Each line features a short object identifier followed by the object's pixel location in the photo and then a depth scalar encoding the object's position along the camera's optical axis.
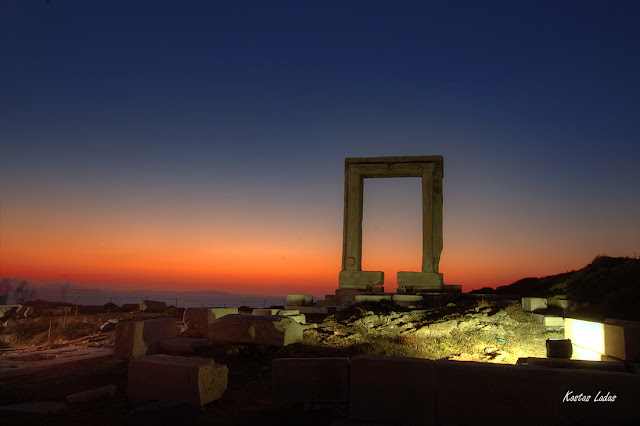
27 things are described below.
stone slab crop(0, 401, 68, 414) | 5.59
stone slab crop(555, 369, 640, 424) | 4.79
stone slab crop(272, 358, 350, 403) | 5.46
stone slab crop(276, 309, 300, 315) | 11.86
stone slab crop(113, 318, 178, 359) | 8.31
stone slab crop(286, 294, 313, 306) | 15.46
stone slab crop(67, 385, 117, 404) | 5.99
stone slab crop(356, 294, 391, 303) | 14.46
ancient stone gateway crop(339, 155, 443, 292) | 16.31
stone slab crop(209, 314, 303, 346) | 8.51
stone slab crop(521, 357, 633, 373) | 6.05
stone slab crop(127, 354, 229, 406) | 5.74
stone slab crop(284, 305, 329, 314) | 13.69
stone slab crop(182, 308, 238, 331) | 10.43
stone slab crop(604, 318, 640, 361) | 6.45
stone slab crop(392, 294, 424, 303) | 14.05
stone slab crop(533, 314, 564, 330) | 10.13
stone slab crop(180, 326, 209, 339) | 10.02
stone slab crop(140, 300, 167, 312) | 20.25
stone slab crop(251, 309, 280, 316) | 11.80
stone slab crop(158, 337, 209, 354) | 8.70
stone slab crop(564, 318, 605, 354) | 7.39
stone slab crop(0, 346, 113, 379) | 8.02
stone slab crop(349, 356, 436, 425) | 5.03
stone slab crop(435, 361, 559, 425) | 4.80
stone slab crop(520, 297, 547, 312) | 11.81
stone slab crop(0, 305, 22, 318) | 18.72
